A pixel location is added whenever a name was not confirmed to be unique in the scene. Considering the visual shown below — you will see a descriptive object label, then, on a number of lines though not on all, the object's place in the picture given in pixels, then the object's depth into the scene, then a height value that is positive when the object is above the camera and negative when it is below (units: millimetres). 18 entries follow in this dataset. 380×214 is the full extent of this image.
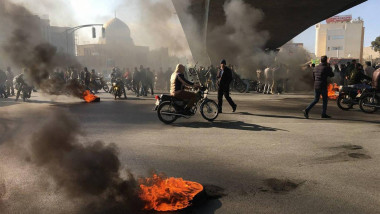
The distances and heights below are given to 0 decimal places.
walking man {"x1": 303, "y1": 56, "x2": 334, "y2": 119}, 9227 +135
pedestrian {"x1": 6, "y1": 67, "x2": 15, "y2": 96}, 17259 -98
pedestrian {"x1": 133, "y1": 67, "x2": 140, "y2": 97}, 19250 +101
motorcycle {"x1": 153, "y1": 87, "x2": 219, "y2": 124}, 8828 -720
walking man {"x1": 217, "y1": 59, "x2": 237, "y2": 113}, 10797 +21
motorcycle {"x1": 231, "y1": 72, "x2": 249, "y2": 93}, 21839 -150
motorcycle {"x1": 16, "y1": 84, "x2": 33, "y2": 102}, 14605 -445
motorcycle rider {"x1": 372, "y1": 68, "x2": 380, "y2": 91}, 10033 +134
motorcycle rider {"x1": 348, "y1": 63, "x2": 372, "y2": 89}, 10665 +221
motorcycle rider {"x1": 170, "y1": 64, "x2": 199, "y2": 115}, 8779 -217
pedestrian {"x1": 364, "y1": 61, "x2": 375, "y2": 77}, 14289 +637
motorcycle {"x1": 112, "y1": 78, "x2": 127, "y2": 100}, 16906 -297
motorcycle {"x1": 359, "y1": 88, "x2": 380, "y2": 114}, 10250 -525
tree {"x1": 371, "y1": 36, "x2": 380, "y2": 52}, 55950 +7120
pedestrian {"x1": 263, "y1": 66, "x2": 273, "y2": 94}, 19266 +191
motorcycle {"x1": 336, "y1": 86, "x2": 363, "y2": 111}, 10883 -454
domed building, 38044 +3769
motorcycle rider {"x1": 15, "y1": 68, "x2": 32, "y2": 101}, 13866 -161
